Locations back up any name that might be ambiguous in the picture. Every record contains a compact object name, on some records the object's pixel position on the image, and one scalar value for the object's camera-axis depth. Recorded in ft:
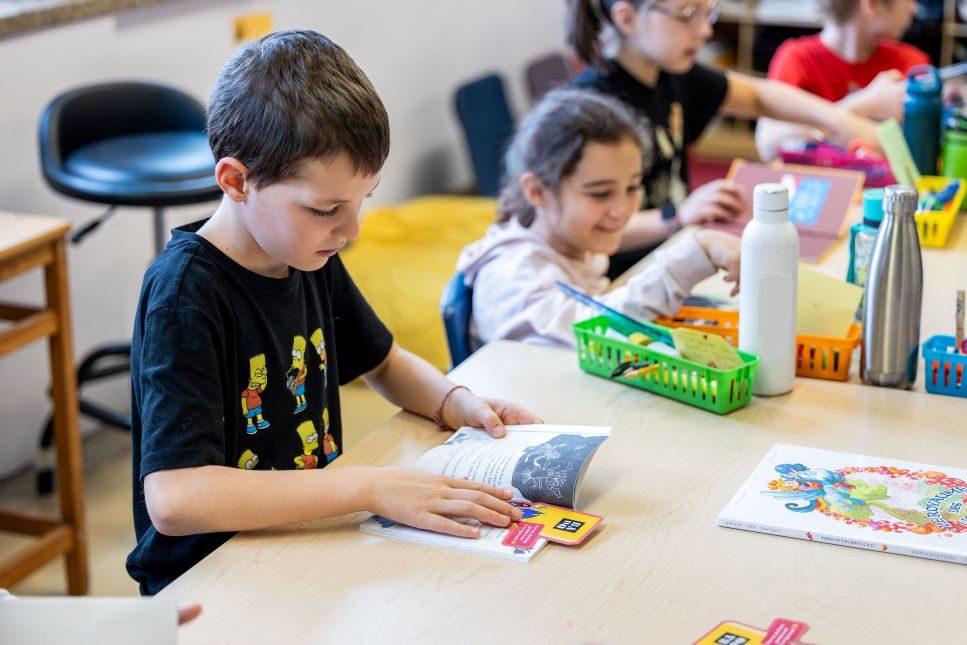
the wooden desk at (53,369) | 6.73
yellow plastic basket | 6.60
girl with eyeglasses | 7.88
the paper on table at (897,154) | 7.09
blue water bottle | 7.56
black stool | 7.79
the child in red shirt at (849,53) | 9.55
